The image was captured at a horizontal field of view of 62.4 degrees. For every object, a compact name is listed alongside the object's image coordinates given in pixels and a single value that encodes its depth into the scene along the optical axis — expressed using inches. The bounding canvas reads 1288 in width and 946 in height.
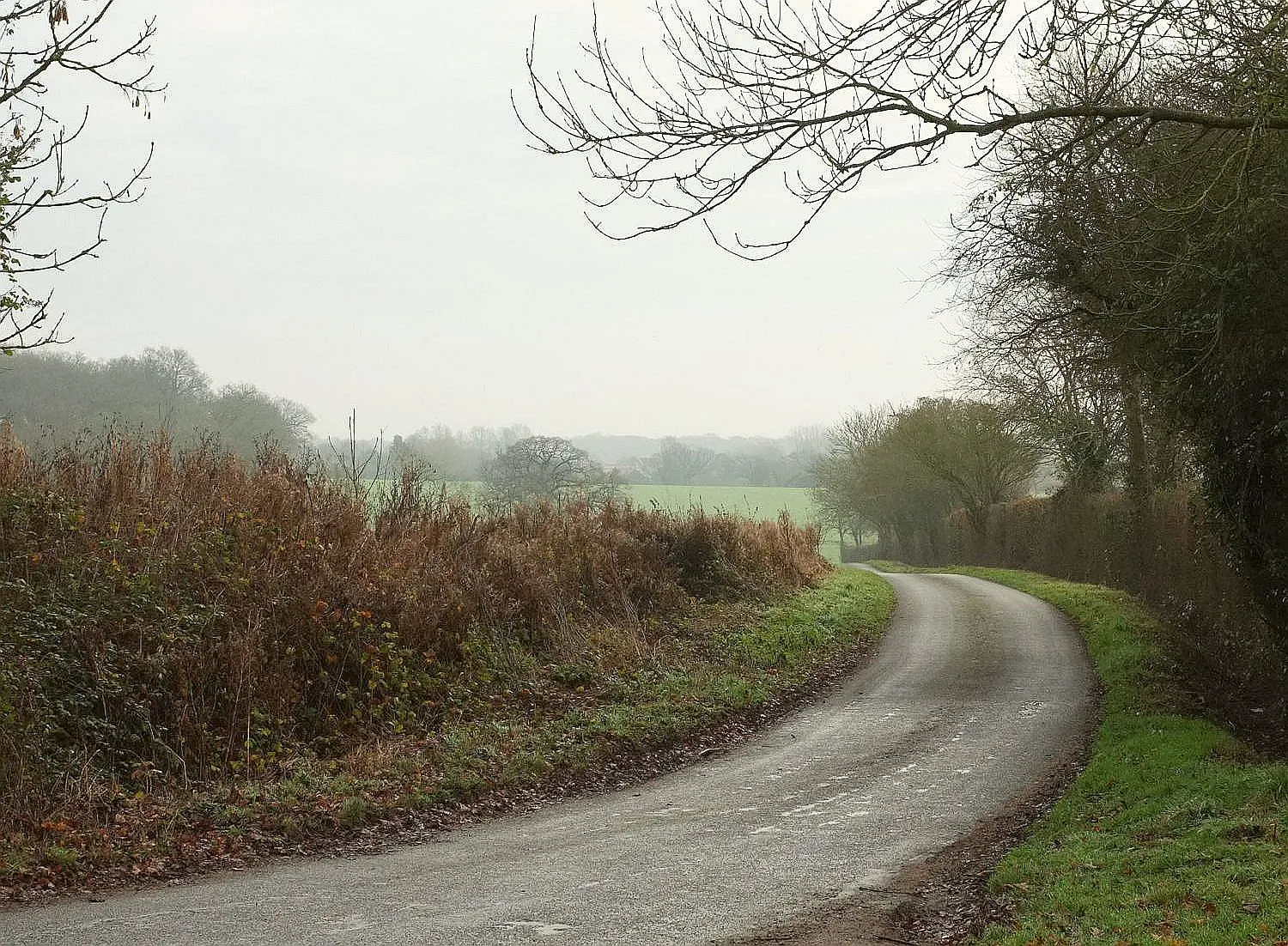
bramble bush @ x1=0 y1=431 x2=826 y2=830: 409.1
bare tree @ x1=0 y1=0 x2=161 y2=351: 375.2
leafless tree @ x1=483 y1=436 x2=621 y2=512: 1857.8
